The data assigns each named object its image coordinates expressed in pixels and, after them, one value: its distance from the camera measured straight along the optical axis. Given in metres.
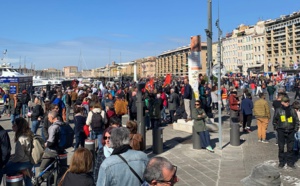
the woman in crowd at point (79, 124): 9.24
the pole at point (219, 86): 9.71
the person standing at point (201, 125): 9.48
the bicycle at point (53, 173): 6.16
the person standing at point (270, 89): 24.42
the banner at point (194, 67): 13.23
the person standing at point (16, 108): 14.46
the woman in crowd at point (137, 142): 4.82
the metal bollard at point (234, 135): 10.65
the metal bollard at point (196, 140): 10.09
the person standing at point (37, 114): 10.95
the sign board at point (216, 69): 9.89
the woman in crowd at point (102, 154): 4.52
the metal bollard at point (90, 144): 7.49
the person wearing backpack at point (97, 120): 8.62
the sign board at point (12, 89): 20.19
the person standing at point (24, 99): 16.52
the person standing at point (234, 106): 13.38
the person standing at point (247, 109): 12.81
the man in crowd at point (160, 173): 2.75
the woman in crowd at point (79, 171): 3.79
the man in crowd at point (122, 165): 3.45
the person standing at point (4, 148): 4.29
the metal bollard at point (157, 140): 9.52
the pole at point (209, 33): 15.86
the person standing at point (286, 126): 7.82
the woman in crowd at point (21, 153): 5.14
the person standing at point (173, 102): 15.37
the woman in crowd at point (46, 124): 8.22
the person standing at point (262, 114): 10.86
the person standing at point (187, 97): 12.80
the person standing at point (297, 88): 25.55
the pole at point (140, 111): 9.39
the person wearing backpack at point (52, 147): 6.34
